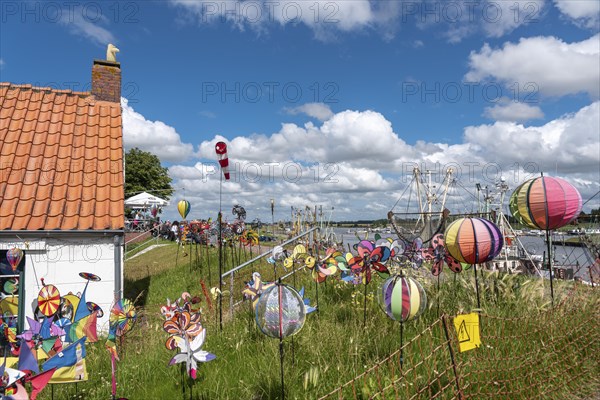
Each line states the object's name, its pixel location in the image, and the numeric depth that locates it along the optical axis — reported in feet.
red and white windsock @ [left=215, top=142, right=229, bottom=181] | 16.10
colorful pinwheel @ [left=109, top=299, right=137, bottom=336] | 11.19
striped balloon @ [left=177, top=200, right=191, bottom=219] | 36.65
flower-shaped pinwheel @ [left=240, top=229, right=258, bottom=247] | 33.94
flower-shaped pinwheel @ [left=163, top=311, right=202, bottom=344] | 10.48
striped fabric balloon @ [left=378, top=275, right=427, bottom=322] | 10.96
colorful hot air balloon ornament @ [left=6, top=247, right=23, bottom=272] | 17.47
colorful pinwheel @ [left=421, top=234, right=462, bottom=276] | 16.44
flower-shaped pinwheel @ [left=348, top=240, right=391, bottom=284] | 14.95
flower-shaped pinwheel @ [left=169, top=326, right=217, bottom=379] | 9.32
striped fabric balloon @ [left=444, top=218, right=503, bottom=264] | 13.05
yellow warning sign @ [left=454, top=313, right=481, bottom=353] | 9.46
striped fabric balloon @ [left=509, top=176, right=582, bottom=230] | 14.47
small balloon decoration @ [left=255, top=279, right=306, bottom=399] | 9.32
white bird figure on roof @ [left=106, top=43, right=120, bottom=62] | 31.14
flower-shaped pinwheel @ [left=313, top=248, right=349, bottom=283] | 16.37
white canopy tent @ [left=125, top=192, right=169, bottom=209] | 71.10
